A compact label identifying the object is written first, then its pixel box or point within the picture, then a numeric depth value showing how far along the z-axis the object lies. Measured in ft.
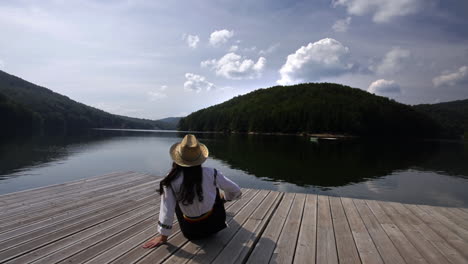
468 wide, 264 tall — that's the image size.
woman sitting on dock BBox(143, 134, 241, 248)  9.34
